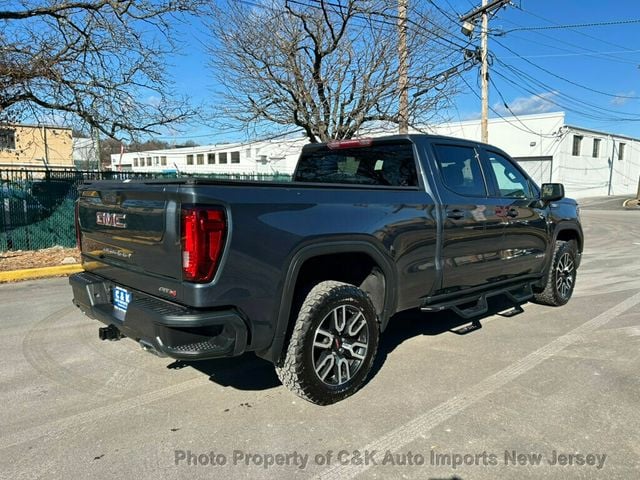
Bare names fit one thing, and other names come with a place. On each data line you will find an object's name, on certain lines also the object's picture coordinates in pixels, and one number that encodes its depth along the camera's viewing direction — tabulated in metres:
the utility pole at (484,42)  17.86
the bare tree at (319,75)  13.09
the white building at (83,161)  32.25
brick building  12.09
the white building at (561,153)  31.05
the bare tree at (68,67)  10.06
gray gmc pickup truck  2.80
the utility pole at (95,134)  12.70
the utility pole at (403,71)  13.01
